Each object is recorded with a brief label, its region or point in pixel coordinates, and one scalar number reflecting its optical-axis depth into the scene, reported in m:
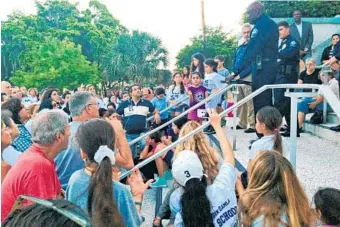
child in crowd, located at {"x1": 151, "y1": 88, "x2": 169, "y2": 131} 7.32
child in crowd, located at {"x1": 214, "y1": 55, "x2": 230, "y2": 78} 7.17
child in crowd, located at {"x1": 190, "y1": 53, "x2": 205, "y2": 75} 6.96
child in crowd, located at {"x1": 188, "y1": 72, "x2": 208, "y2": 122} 6.25
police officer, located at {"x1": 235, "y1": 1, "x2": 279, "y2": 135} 4.42
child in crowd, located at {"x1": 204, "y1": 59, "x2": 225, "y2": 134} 6.40
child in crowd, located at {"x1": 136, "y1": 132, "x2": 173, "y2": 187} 5.07
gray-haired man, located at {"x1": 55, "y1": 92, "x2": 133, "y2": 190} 2.73
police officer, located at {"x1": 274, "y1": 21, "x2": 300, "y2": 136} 5.01
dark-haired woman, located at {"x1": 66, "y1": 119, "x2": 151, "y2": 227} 1.95
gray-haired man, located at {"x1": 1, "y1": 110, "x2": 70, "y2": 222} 1.97
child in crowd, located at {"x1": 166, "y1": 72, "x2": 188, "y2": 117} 6.87
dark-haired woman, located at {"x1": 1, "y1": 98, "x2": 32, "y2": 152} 3.60
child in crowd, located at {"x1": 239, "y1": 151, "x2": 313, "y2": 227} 2.01
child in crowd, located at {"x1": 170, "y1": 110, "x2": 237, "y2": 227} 2.09
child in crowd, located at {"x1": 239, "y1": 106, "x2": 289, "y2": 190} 3.18
